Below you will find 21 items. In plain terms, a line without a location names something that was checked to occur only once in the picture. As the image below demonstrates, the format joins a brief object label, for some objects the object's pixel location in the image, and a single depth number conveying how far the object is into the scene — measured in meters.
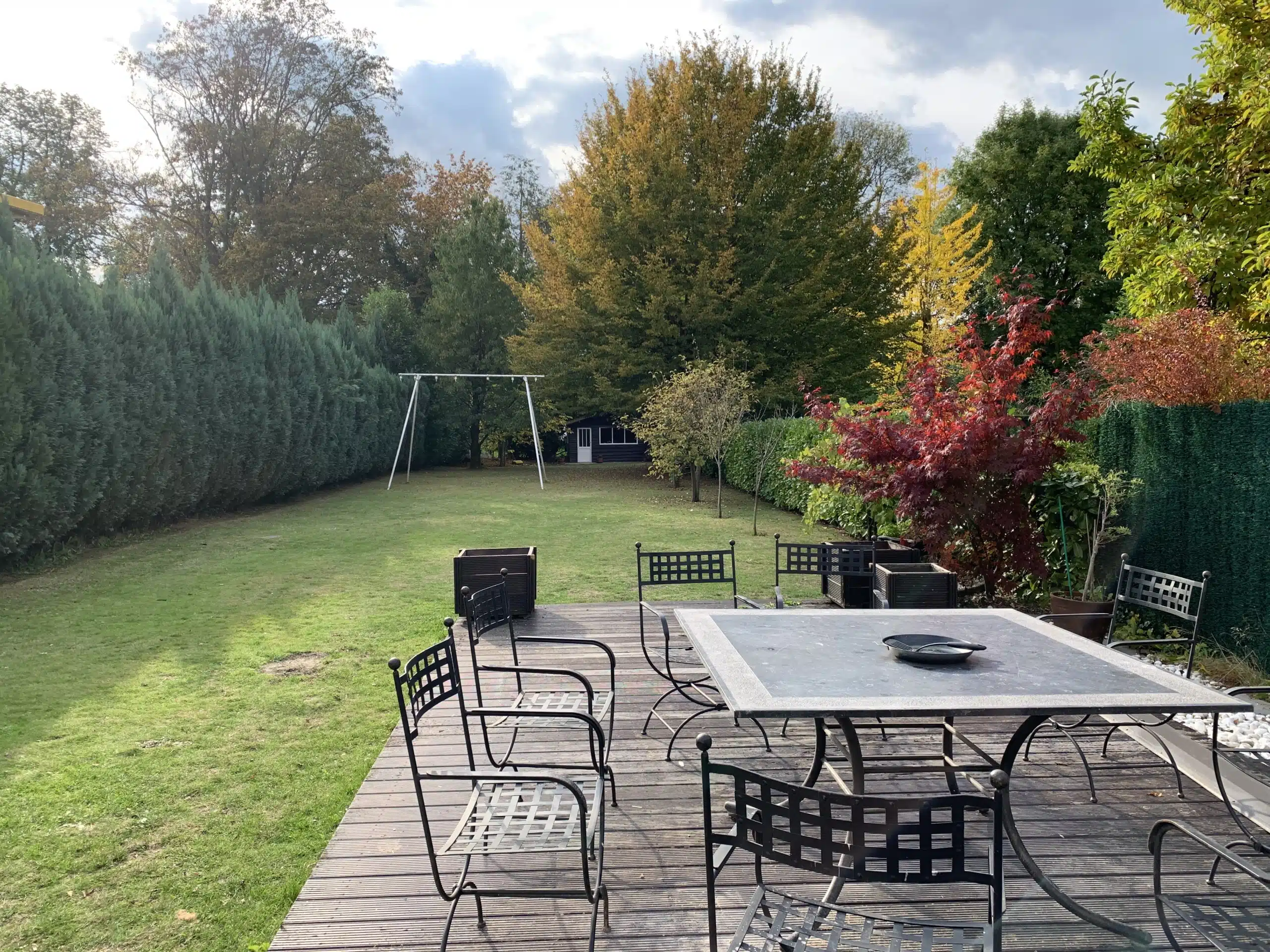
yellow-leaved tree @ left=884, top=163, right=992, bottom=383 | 23.41
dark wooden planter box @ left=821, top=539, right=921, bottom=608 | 6.86
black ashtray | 2.86
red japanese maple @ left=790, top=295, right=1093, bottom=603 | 6.03
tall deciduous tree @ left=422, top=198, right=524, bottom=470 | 26.83
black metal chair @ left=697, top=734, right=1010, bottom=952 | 1.63
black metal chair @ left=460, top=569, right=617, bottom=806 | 3.36
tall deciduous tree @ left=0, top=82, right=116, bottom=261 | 24.91
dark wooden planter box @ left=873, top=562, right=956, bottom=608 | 5.87
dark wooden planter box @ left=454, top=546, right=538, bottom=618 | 6.69
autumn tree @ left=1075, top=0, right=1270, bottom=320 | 6.85
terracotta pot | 5.39
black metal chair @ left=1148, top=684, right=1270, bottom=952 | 1.92
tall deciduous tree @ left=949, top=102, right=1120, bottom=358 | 23.50
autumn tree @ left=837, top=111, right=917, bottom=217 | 34.56
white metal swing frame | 19.89
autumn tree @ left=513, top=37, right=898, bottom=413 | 20.97
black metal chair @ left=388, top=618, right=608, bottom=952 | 2.35
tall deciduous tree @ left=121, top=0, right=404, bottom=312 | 26.45
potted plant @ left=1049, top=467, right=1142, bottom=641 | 5.47
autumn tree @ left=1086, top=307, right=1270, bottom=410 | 5.52
